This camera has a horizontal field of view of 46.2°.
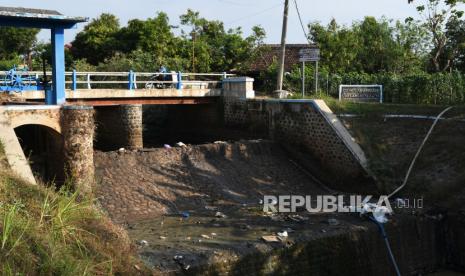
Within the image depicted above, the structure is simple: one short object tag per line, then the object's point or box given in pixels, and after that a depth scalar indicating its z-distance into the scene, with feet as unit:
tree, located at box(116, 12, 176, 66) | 112.88
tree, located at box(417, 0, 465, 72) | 97.14
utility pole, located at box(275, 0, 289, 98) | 73.97
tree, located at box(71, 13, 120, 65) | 120.67
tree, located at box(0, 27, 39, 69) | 144.05
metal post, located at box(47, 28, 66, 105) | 49.75
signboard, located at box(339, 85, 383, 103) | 71.92
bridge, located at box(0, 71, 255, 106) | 63.52
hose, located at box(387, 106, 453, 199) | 52.29
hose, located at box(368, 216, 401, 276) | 42.96
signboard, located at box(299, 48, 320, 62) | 66.90
